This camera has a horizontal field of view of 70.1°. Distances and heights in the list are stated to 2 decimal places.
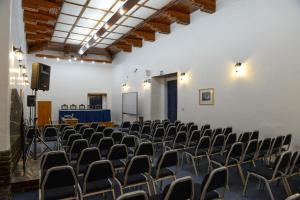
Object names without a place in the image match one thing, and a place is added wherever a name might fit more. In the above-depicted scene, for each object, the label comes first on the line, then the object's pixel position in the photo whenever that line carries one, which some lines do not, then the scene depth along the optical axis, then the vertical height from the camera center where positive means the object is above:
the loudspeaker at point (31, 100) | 5.23 +0.20
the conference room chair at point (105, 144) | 4.37 -0.75
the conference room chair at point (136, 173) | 2.86 -0.90
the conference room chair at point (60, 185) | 2.40 -0.89
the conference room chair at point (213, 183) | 2.27 -0.83
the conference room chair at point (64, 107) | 13.61 +0.09
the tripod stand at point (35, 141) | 4.79 -0.79
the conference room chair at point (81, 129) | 6.29 -0.62
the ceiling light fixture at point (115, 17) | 5.94 +2.91
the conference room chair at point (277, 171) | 3.05 -0.95
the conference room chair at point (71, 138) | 4.88 -0.68
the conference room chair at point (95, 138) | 5.07 -0.71
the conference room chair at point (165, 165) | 3.12 -0.85
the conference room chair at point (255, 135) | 5.21 -0.66
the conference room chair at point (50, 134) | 6.46 -0.79
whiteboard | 12.16 +0.31
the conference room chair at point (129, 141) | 4.64 -0.73
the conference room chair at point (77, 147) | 4.12 -0.75
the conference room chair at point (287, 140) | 4.60 -0.70
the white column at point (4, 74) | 3.56 +0.59
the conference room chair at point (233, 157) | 3.76 -0.89
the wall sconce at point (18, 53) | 5.22 +1.46
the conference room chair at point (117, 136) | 5.45 -0.71
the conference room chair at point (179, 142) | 5.12 -0.83
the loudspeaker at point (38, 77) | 4.87 +0.74
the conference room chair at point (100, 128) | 6.80 -0.63
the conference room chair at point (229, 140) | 4.76 -0.73
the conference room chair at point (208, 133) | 5.47 -0.64
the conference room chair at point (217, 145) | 4.56 -0.81
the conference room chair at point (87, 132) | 5.88 -0.65
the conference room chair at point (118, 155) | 3.61 -0.81
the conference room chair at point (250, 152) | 3.86 -0.82
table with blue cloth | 12.93 -0.40
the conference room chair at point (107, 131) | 6.04 -0.65
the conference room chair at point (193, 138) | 5.19 -0.75
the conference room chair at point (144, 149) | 3.71 -0.72
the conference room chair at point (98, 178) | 2.61 -0.89
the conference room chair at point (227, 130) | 6.00 -0.63
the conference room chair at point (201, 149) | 4.39 -0.87
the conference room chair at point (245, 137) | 4.91 -0.68
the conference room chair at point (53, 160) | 3.13 -0.76
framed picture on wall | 7.44 +0.42
